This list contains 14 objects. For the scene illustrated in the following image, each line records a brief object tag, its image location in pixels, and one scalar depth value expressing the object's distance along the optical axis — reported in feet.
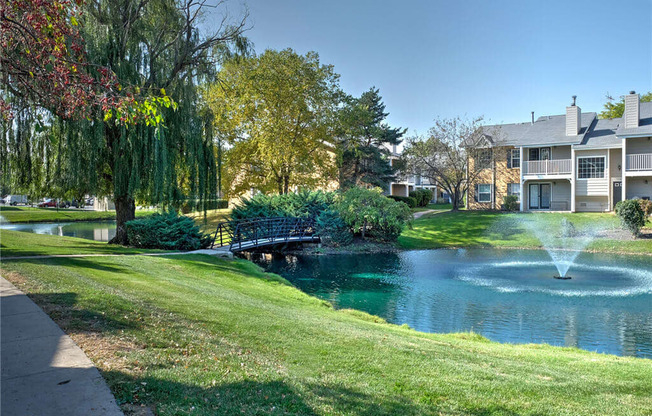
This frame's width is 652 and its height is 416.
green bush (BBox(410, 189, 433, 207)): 169.11
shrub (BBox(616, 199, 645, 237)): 87.86
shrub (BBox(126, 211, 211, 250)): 64.03
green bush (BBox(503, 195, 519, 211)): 125.90
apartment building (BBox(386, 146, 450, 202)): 160.47
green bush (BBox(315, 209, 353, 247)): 96.37
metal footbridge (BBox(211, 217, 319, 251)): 76.48
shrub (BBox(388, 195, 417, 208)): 153.58
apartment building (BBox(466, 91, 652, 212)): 113.19
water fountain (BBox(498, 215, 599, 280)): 84.79
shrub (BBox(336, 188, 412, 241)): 94.48
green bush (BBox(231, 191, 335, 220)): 96.37
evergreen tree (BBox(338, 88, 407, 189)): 126.31
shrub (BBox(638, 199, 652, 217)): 94.93
